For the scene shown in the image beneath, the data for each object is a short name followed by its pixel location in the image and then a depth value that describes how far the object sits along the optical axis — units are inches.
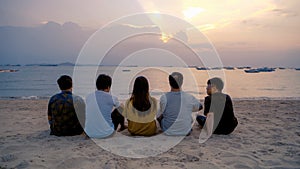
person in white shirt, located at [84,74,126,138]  179.5
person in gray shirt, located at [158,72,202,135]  189.8
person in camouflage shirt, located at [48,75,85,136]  183.3
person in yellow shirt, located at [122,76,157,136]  177.0
